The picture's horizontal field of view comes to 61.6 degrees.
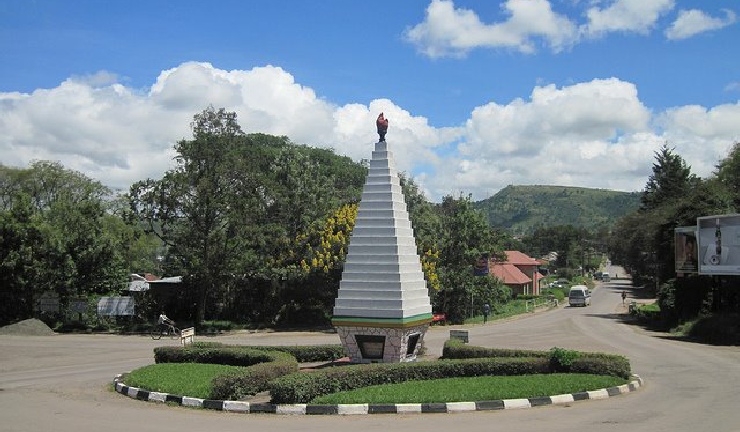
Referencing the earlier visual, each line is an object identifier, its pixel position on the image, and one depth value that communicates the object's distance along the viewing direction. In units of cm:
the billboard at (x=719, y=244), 3119
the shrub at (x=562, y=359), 1742
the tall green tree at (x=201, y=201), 3812
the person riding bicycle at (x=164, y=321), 3436
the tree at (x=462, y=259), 4491
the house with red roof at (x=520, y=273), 7706
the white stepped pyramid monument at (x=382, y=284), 1934
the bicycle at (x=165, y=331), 3594
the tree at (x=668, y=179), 6469
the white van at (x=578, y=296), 6078
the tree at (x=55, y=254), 3841
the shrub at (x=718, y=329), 3041
